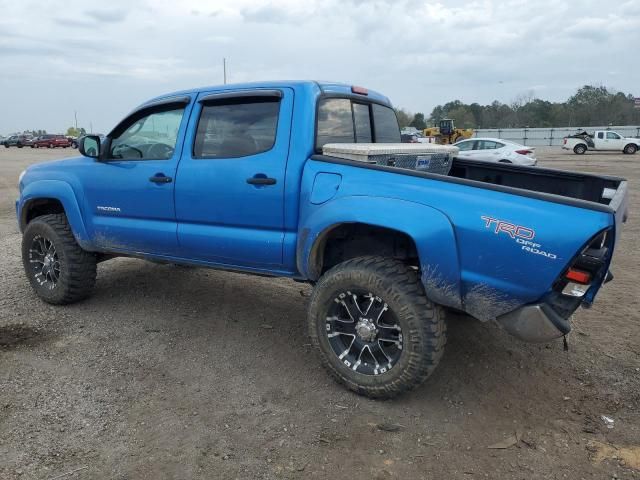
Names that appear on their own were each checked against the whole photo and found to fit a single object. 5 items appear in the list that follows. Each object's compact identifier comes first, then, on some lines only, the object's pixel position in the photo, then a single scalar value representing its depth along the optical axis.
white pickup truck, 35.47
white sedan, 19.55
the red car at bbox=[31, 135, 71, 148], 55.22
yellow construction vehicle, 33.84
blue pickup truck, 2.88
